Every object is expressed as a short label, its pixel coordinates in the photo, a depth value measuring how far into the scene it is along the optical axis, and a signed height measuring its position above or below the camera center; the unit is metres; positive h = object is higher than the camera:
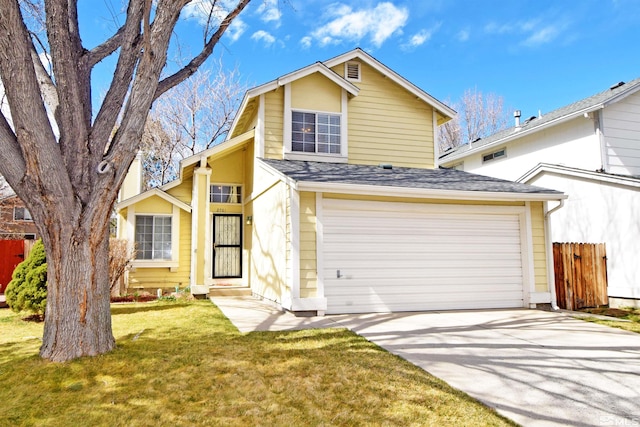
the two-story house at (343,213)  7.91 +0.74
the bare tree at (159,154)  23.45 +5.57
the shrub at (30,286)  6.96 -0.65
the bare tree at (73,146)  4.29 +1.15
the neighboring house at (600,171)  10.31 +2.11
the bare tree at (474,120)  26.83 +8.28
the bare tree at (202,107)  22.89 +7.99
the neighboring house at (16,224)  23.36 +1.54
